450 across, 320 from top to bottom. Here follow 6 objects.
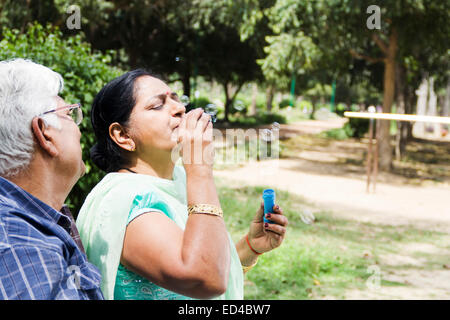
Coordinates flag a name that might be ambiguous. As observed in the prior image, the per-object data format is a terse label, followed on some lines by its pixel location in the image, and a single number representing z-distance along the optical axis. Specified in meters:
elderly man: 1.04
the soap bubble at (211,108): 2.33
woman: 1.28
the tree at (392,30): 11.32
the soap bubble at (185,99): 2.36
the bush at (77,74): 4.27
